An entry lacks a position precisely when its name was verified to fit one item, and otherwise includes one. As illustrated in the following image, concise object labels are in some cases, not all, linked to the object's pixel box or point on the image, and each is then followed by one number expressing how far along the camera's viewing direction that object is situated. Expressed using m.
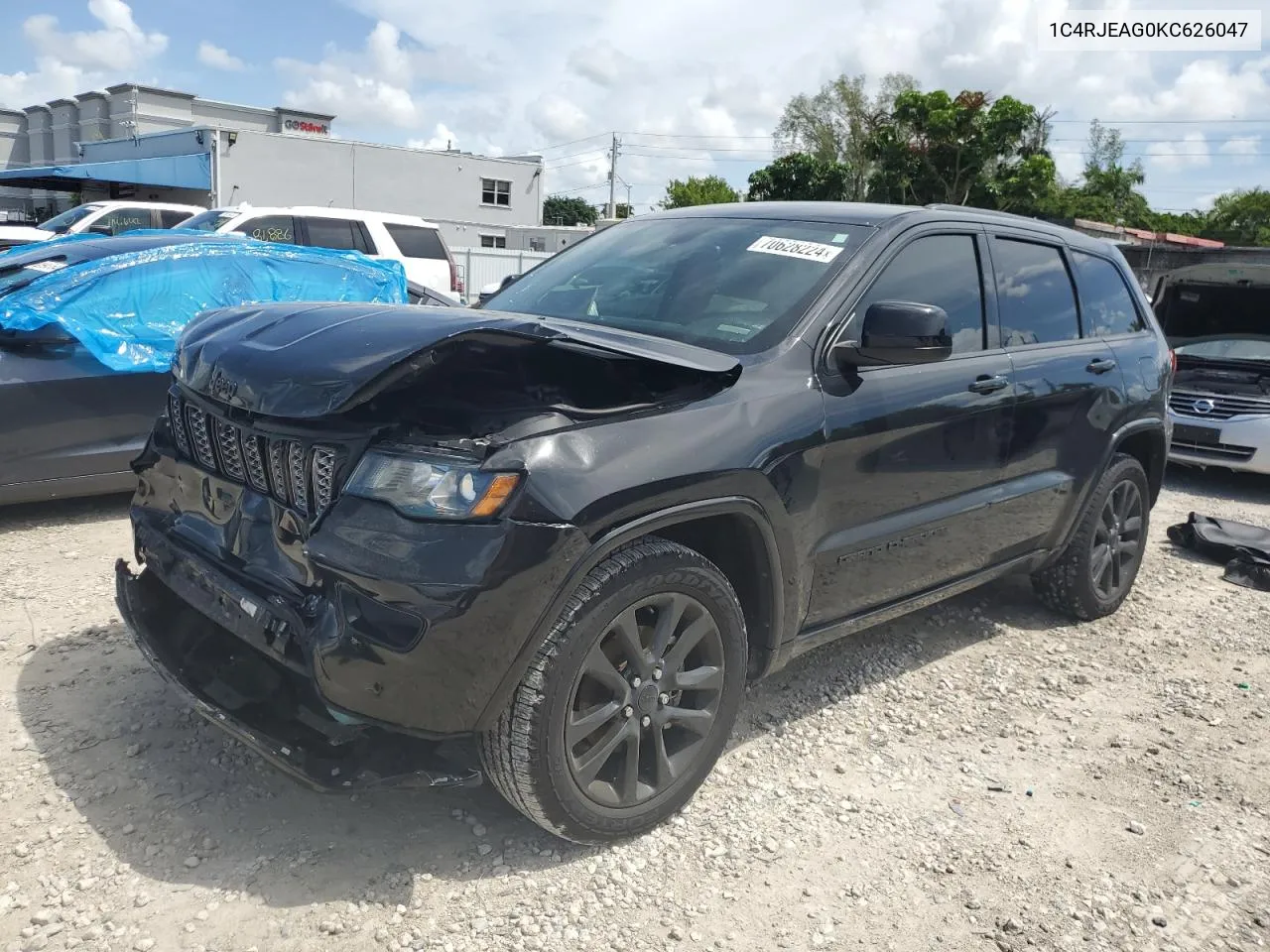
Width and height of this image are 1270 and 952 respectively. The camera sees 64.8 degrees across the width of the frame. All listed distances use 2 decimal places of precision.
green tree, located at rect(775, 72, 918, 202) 50.50
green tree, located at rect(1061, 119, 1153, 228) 48.69
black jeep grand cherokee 2.35
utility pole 60.44
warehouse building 31.44
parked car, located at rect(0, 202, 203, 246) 16.44
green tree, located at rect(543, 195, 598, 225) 84.00
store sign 59.31
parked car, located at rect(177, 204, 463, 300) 12.09
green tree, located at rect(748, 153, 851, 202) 41.56
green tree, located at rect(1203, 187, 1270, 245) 43.91
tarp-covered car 5.15
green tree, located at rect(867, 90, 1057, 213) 35.44
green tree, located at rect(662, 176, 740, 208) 70.12
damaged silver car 8.36
